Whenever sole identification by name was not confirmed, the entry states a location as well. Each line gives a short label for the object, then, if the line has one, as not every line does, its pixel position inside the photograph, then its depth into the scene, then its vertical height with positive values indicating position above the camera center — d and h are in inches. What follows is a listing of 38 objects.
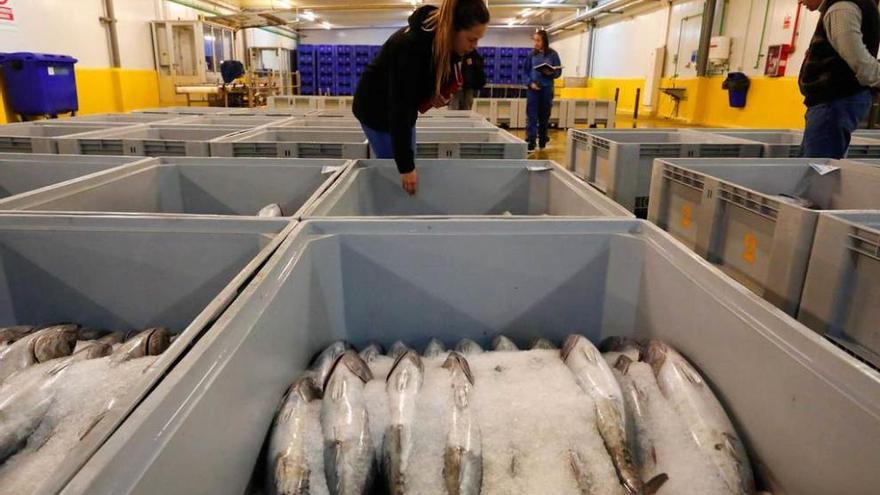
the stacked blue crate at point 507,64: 645.9 +64.7
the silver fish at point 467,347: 51.6 -23.0
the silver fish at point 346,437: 35.0 -22.8
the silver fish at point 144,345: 45.7 -21.6
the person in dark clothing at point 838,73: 95.2 +10.2
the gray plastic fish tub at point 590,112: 343.6 +5.0
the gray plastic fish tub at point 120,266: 52.7 -16.4
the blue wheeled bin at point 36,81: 234.7 +10.1
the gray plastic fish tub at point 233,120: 147.5 -3.3
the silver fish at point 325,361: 45.6 -22.9
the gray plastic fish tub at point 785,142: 117.0 -4.1
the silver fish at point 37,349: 45.2 -21.9
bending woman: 70.0 +7.7
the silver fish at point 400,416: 35.9 -22.4
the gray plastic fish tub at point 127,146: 102.6 -7.9
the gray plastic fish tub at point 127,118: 154.6 -3.7
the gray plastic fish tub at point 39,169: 85.3 -10.8
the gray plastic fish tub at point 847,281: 50.5 -15.6
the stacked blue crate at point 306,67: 658.2 +56.4
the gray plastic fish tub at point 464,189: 87.3 -12.5
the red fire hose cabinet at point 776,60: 266.8 +33.6
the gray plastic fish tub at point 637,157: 111.3 -7.9
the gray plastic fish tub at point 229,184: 85.0 -12.4
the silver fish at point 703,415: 35.9 -22.0
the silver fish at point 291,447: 34.5 -23.5
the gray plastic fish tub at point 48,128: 131.1 -6.3
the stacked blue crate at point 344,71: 657.0 +52.0
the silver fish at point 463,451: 35.3 -23.6
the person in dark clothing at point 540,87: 268.5 +16.3
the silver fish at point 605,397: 37.1 -22.2
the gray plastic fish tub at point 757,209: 59.0 -11.9
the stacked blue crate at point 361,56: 650.0 +70.9
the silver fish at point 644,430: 38.2 -24.0
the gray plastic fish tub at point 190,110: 190.2 -1.1
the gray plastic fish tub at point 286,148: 102.4 -7.5
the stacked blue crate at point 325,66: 655.3 +57.7
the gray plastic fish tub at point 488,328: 28.2 -16.7
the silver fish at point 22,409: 35.9 -21.8
